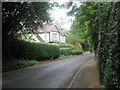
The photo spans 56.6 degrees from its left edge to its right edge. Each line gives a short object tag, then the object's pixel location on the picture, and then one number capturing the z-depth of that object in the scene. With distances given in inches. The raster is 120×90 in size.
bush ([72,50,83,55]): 1080.1
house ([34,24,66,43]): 1079.9
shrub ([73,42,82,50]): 1260.6
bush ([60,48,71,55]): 889.2
